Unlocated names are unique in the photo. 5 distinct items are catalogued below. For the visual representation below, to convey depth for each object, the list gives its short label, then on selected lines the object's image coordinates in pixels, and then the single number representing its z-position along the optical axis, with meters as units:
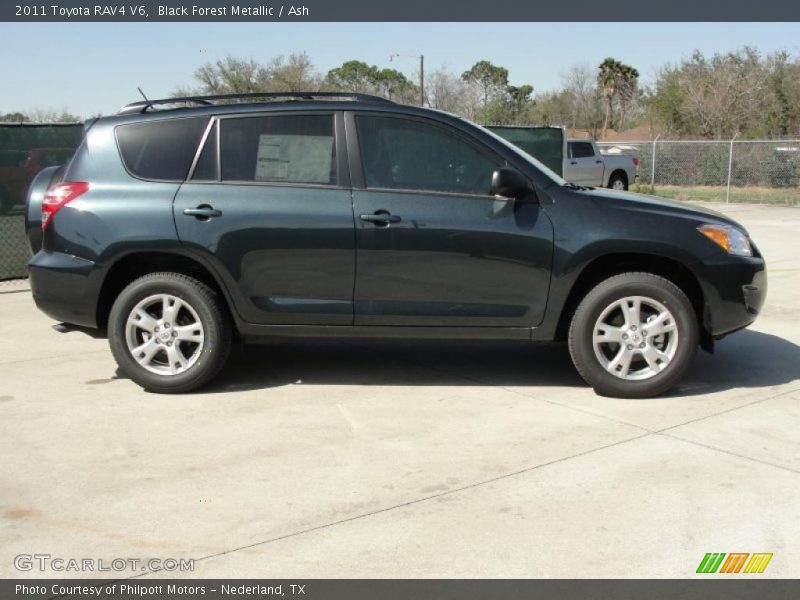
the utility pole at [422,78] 40.77
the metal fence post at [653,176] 27.88
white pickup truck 24.54
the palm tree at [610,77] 67.62
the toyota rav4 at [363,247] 5.66
